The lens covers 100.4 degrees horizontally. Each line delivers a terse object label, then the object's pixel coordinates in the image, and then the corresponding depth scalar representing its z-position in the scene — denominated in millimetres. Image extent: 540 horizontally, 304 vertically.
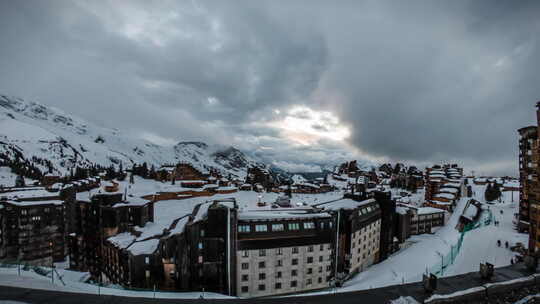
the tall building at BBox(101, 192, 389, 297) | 40219
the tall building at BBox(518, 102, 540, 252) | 39250
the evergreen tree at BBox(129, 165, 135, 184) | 134750
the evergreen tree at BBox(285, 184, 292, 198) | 127681
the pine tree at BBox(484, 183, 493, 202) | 115188
